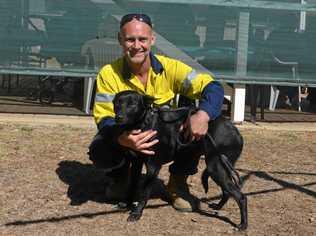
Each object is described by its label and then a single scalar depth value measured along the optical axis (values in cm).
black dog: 441
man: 439
